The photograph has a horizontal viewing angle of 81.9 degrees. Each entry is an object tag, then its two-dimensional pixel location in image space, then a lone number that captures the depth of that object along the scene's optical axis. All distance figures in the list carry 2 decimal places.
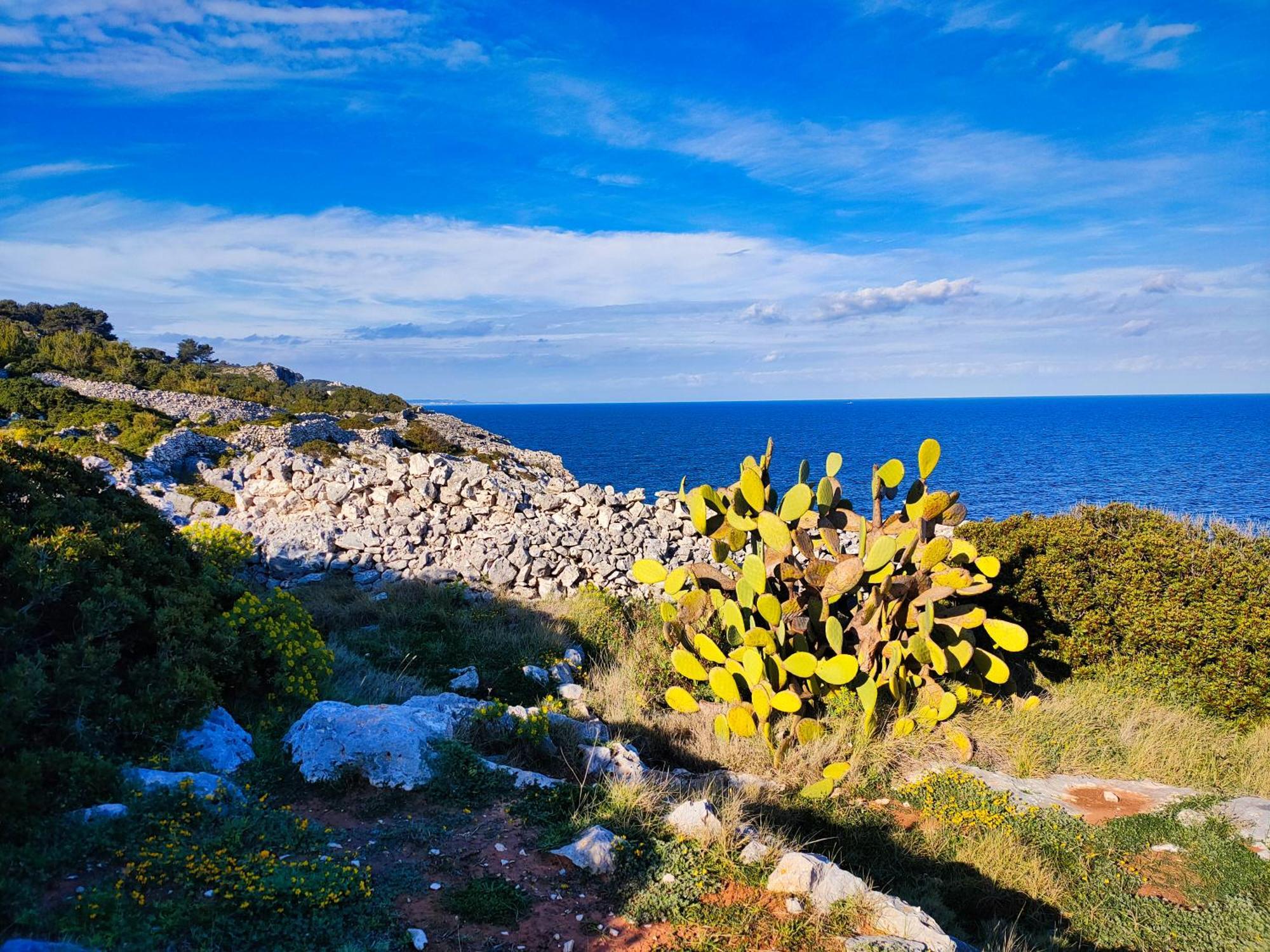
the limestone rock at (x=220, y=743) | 4.88
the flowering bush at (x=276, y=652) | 6.18
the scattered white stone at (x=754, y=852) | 4.30
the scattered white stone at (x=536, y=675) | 8.05
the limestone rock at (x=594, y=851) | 4.21
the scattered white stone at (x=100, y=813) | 3.81
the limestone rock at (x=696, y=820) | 4.52
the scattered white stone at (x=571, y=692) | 7.73
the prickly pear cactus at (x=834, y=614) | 6.43
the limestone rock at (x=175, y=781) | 4.25
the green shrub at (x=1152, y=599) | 7.00
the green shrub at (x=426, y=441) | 24.00
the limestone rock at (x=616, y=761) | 5.55
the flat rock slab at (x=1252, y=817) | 5.17
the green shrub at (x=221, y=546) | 8.45
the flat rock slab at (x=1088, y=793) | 5.86
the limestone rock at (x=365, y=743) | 4.94
